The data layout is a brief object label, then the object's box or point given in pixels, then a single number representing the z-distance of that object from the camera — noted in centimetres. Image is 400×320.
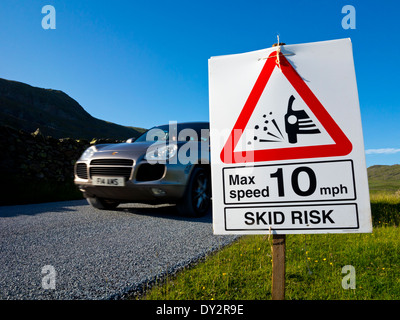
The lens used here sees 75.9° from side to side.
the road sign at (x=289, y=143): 124
